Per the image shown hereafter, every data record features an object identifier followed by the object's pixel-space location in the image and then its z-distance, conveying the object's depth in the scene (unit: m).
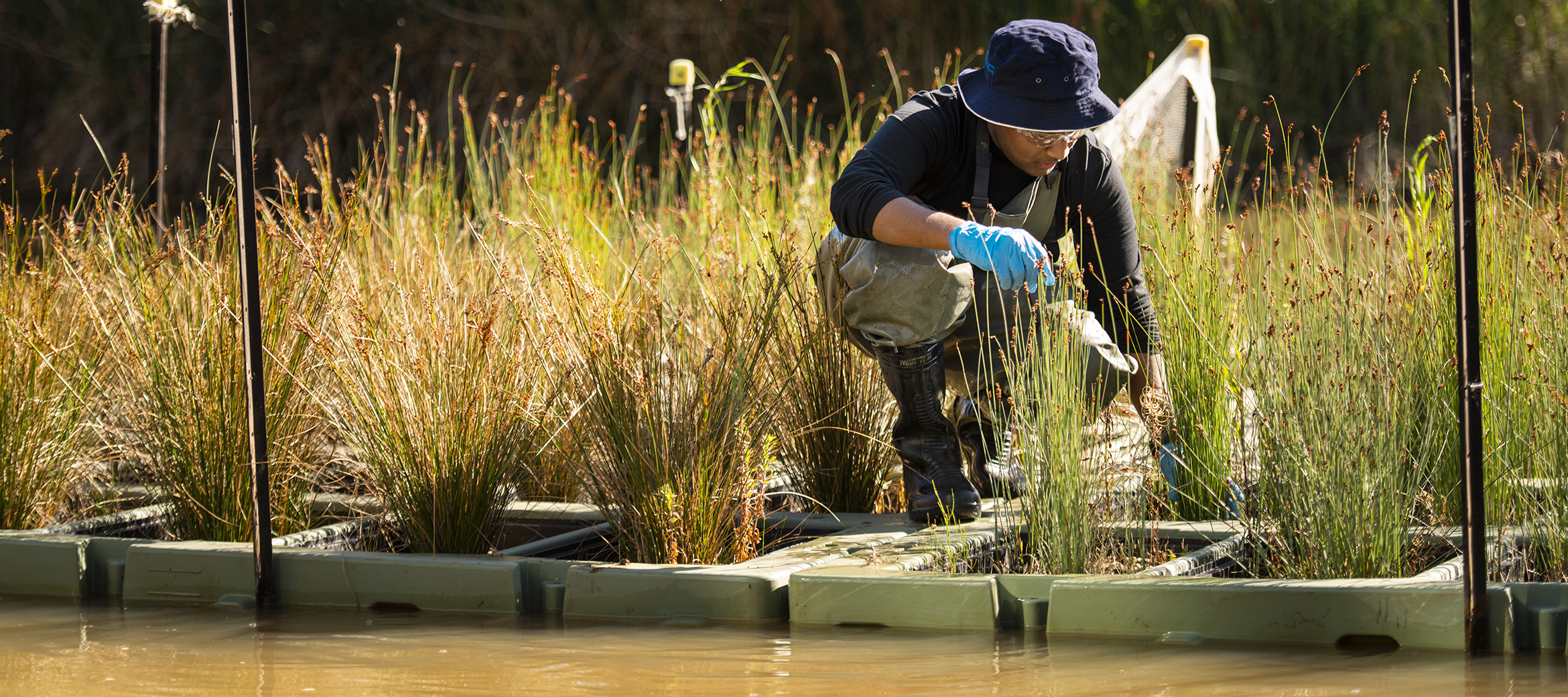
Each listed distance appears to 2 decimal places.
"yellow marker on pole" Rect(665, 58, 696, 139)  8.98
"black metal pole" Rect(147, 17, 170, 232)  8.38
